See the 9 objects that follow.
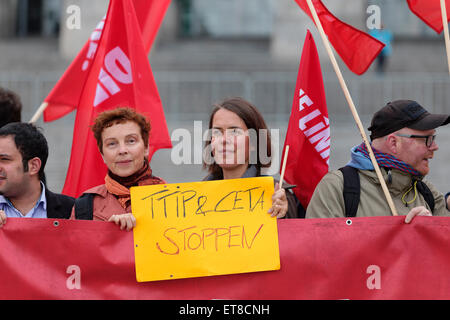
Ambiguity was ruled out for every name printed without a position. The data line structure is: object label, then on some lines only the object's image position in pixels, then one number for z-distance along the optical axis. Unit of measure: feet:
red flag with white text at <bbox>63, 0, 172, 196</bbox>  36.96
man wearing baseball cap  28.66
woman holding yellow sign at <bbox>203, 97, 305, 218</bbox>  30.07
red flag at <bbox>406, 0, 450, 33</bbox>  35.68
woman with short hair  28.14
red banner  26.63
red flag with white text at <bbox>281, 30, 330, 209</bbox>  34.24
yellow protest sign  26.58
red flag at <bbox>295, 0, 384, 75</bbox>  34.58
